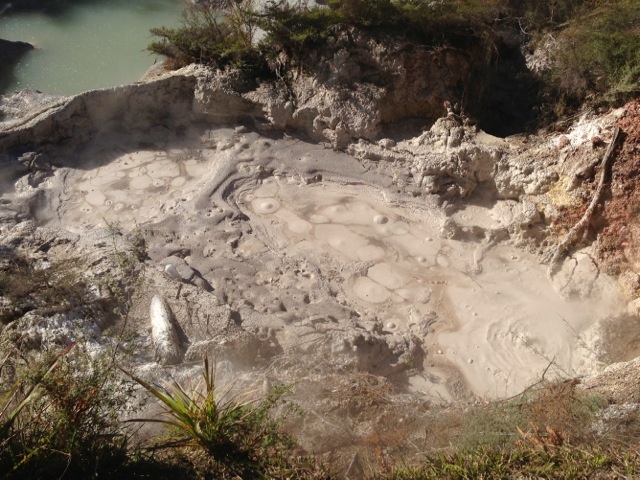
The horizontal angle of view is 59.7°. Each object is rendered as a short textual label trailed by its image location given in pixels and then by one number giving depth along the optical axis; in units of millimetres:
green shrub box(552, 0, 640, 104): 6012
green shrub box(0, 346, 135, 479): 2939
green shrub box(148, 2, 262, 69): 7426
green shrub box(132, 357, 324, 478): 3295
